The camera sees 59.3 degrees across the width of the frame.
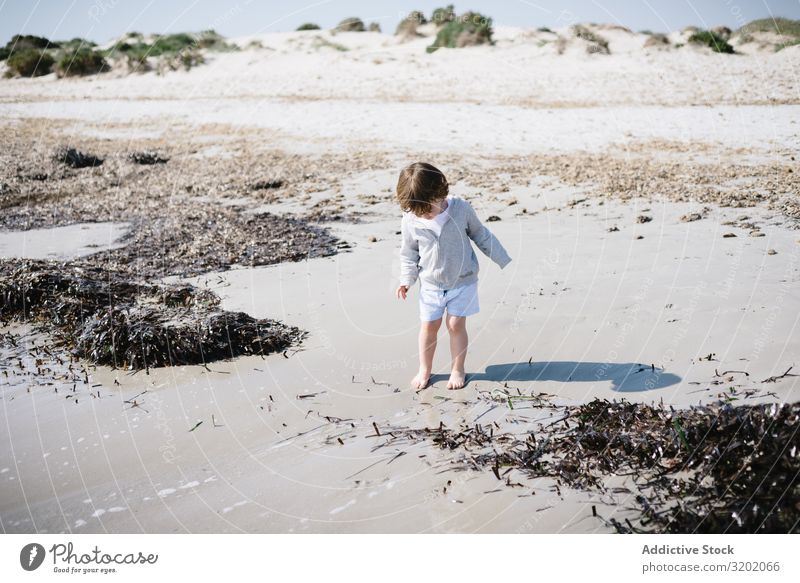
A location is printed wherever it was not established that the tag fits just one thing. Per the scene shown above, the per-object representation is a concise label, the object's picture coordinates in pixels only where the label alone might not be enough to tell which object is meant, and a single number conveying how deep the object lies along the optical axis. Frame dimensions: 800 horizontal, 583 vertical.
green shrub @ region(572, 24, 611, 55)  13.91
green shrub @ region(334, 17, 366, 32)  18.50
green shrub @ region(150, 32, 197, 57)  19.61
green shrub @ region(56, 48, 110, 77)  20.40
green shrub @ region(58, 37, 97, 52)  22.11
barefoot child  3.85
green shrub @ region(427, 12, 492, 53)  14.55
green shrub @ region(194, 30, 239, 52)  18.20
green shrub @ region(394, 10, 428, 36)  16.36
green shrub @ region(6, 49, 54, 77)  19.55
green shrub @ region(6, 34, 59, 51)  18.56
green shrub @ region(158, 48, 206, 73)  18.31
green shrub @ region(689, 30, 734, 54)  13.30
